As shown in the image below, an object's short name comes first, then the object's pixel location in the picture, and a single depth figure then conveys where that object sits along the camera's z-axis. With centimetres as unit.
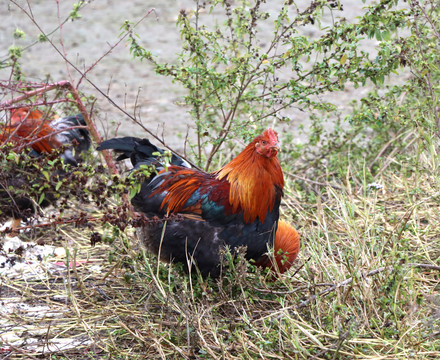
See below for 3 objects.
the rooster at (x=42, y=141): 885
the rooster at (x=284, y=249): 734
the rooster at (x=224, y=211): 698
